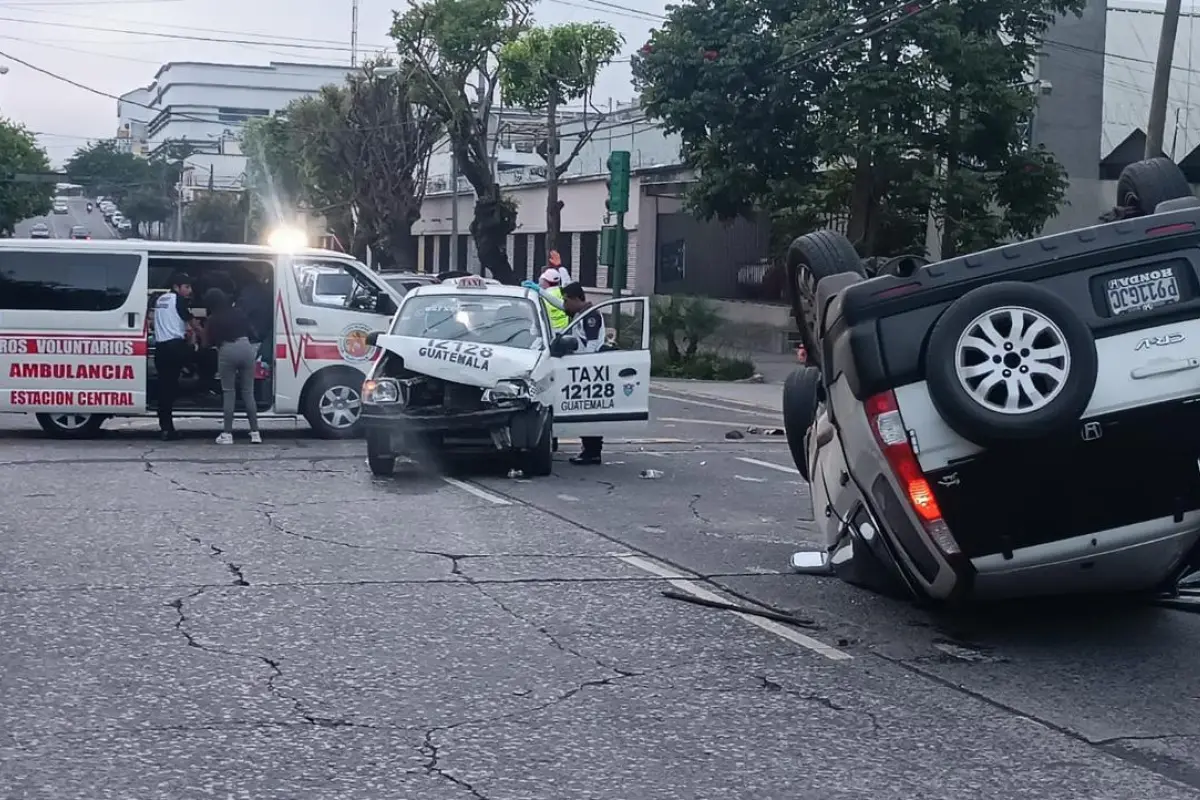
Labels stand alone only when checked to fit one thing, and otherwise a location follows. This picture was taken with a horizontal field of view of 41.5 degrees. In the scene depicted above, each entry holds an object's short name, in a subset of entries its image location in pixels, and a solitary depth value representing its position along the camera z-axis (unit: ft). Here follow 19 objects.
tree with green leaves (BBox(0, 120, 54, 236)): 269.03
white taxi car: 44.24
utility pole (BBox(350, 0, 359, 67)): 292.10
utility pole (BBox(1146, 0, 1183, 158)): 60.23
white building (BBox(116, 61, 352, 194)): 462.60
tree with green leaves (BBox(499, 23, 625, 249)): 141.18
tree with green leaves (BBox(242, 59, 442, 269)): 184.96
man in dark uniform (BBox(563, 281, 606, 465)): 49.78
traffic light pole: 90.17
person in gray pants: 52.16
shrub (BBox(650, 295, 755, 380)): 95.35
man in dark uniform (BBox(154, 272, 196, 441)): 52.85
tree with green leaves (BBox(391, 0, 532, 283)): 150.10
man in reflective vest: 54.95
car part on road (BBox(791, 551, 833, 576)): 31.24
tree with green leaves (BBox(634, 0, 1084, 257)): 84.02
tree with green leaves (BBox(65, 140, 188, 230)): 332.19
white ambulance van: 53.62
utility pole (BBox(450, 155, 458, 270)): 168.45
